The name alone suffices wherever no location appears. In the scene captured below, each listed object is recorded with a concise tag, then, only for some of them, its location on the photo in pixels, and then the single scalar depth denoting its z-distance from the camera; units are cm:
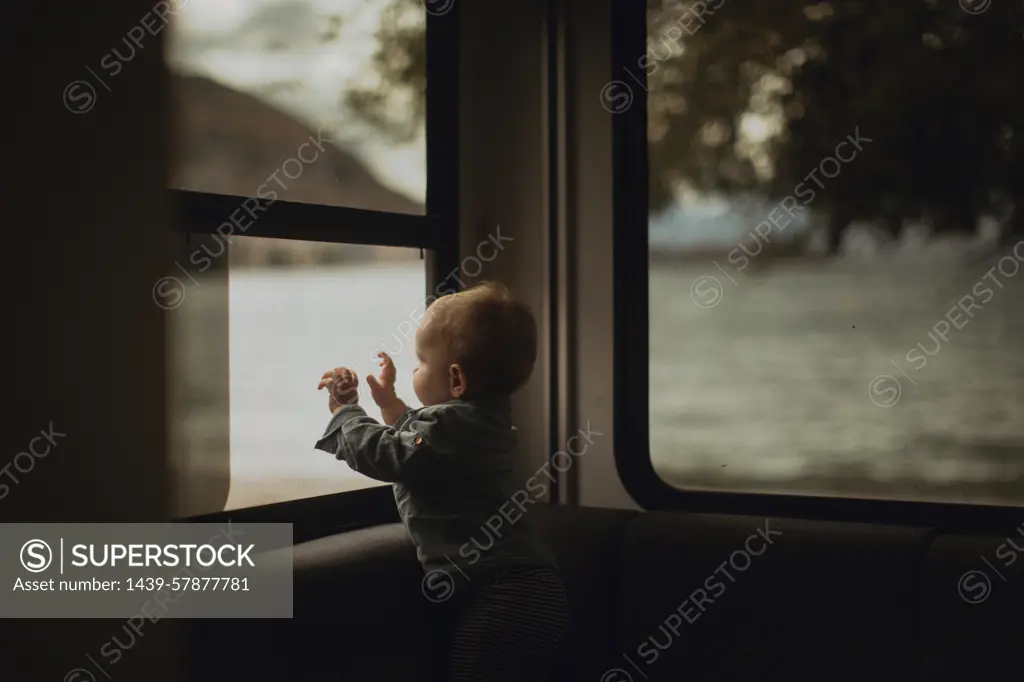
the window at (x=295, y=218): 196
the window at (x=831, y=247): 230
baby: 192
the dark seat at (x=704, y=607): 183
